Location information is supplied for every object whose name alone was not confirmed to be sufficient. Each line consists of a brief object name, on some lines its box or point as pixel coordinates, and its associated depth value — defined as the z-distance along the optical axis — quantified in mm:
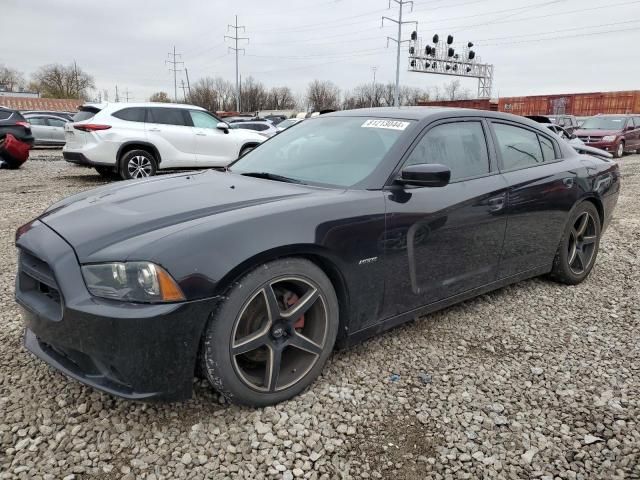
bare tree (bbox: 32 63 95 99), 74125
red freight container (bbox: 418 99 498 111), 34775
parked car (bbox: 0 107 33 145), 12562
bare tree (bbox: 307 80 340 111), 86500
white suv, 9117
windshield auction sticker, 3116
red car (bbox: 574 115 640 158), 17609
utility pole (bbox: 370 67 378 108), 84162
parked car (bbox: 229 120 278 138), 19172
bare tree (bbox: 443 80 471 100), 86338
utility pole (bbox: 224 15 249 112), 56212
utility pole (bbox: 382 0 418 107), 40281
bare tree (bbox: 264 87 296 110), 89300
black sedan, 2045
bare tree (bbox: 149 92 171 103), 84638
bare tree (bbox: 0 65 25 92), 88688
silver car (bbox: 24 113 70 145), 19000
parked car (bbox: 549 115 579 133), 20078
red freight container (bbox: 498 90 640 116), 30772
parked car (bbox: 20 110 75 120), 19719
